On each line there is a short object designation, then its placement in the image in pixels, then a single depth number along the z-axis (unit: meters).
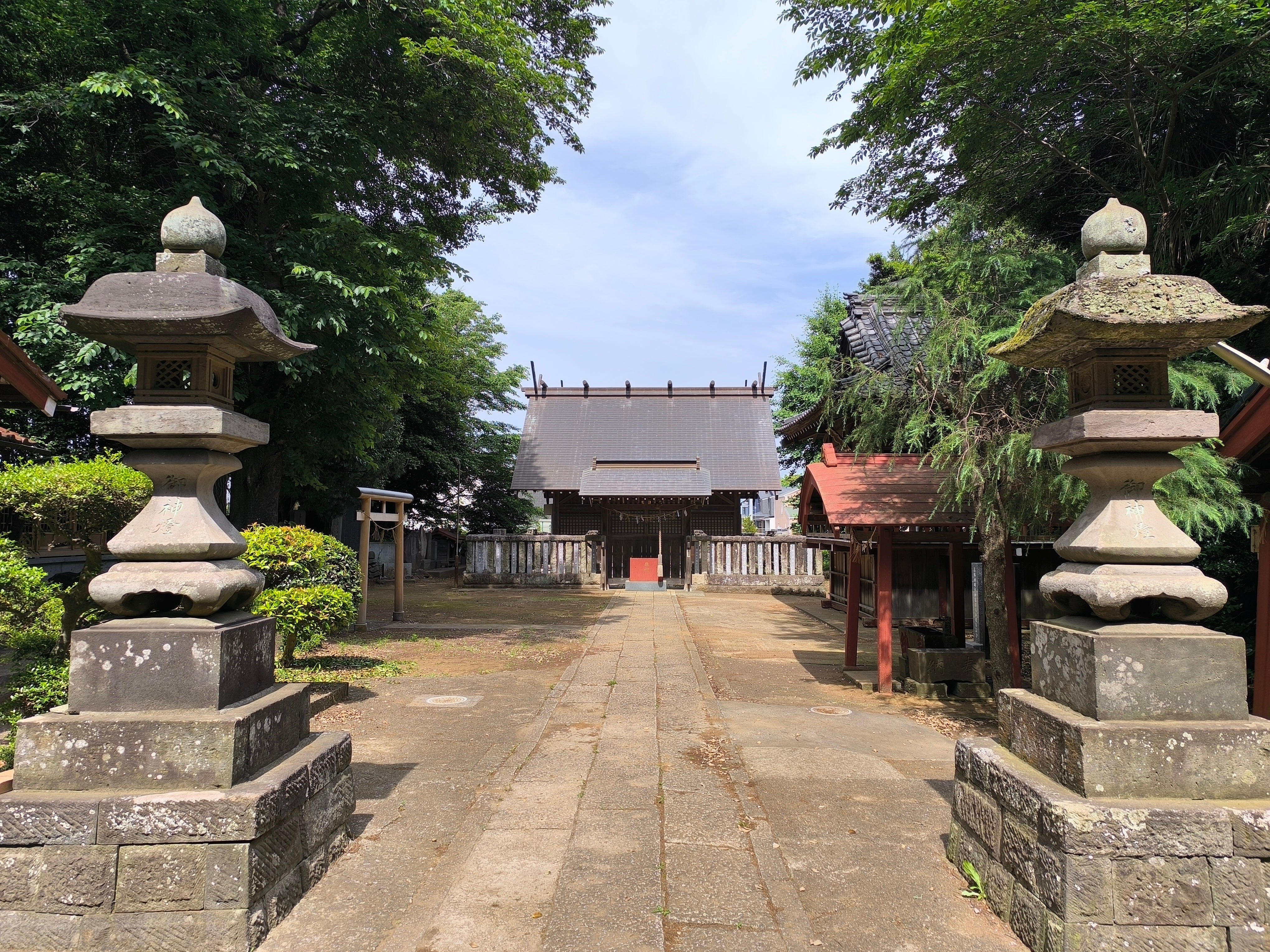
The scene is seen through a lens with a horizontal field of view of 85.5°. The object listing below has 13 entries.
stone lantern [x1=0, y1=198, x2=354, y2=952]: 2.80
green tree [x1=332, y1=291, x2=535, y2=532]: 21.94
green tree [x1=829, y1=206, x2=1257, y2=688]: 5.53
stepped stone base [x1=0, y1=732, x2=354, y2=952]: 2.79
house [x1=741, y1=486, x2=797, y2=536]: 39.16
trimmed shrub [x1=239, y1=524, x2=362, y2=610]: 6.96
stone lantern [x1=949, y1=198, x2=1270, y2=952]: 2.68
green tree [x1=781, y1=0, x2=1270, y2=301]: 6.08
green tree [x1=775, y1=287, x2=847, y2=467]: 19.22
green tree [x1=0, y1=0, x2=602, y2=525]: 8.47
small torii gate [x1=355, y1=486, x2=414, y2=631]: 11.38
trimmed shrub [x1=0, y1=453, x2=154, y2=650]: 4.92
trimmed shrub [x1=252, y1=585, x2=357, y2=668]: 6.76
